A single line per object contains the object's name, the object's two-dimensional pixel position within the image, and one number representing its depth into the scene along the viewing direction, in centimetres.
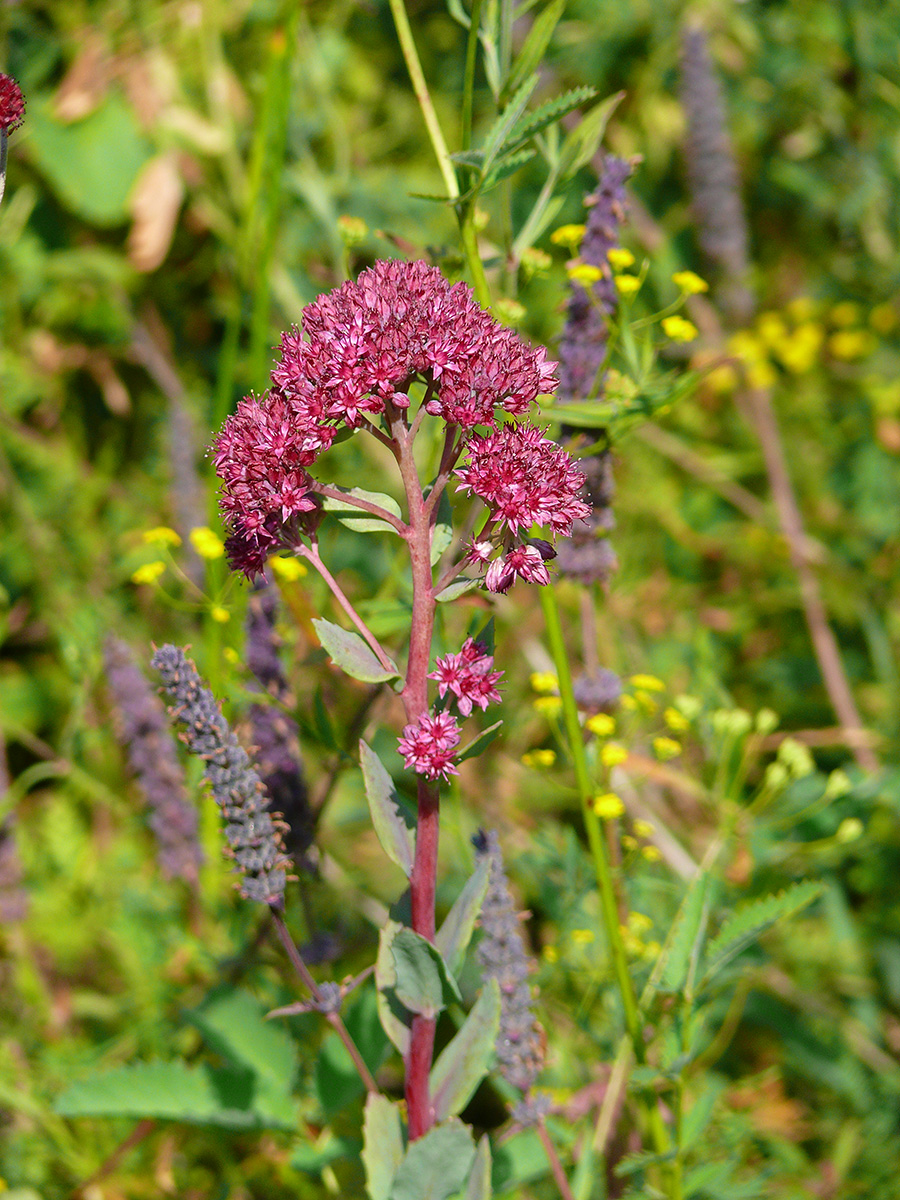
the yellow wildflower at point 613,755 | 83
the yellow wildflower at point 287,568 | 84
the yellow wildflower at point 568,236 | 83
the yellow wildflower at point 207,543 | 88
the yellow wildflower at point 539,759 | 86
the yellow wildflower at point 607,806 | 82
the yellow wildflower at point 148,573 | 86
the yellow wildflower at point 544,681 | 87
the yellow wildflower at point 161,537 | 86
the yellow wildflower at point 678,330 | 84
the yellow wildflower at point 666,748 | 87
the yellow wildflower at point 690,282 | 85
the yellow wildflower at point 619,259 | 82
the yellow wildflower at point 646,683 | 89
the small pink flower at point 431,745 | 71
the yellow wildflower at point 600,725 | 84
